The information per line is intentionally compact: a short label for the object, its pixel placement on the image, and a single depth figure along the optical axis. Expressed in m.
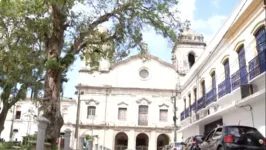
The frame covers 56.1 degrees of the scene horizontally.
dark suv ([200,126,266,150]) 7.11
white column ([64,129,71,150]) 12.41
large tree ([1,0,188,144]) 11.18
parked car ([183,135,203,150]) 10.99
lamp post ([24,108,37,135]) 40.27
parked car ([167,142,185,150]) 15.22
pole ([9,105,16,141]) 39.85
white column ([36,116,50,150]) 8.90
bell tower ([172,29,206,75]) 35.09
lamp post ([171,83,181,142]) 34.11
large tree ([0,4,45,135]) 13.45
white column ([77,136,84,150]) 15.68
